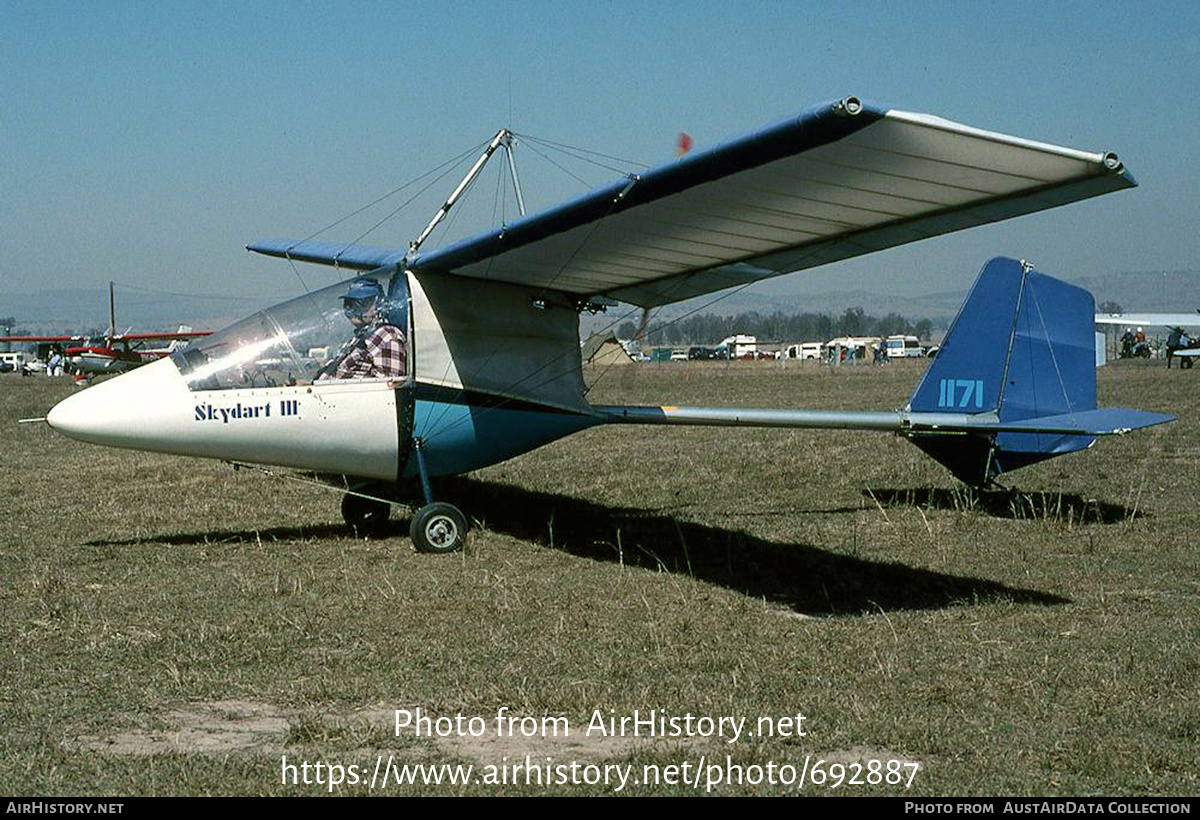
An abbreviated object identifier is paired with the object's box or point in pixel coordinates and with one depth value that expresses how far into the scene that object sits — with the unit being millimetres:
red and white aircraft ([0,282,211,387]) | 52219
